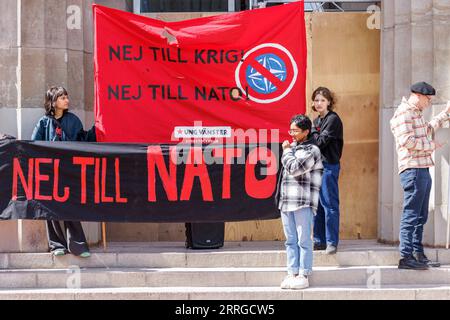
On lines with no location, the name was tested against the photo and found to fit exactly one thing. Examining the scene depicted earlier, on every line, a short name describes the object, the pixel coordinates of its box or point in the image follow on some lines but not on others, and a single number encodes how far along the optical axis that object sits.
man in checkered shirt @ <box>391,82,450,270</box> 18.45
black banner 19.28
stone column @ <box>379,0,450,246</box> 19.80
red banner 19.81
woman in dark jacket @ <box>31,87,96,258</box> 19.30
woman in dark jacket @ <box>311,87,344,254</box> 19.31
